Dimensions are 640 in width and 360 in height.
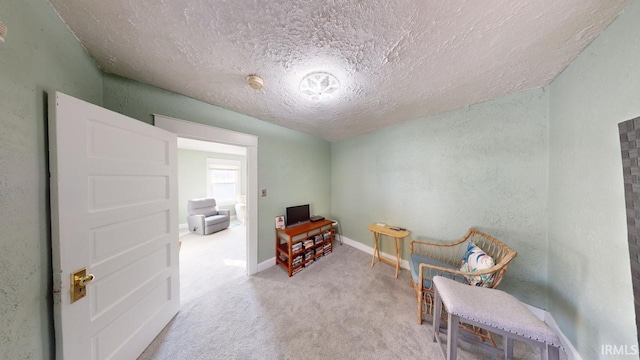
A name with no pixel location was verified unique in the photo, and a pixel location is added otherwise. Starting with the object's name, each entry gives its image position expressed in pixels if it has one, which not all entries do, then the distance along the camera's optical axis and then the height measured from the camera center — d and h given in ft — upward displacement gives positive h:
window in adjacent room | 16.35 -0.14
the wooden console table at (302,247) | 7.73 -3.43
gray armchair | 12.95 -3.17
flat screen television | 8.87 -2.09
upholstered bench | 3.00 -2.83
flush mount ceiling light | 4.40 +2.67
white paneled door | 2.80 -1.07
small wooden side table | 7.44 -2.59
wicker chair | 4.41 -3.14
